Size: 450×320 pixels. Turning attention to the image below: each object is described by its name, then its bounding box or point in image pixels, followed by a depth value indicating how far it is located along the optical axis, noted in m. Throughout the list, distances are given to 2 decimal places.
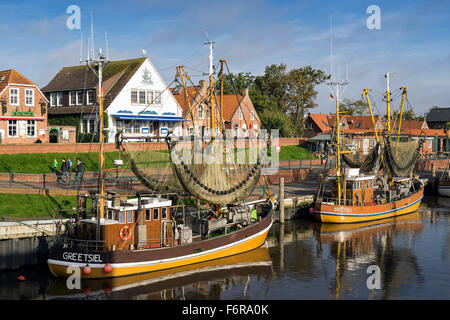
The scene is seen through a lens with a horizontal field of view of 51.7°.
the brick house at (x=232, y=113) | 68.95
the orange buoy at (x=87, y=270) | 24.00
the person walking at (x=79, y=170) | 36.69
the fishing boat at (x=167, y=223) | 24.50
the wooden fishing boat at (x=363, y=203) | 39.75
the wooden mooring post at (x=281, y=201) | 38.63
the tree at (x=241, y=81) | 103.00
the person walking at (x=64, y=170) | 36.10
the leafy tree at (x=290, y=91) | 89.94
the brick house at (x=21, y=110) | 48.59
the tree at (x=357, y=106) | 118.25
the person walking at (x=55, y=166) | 39.28
